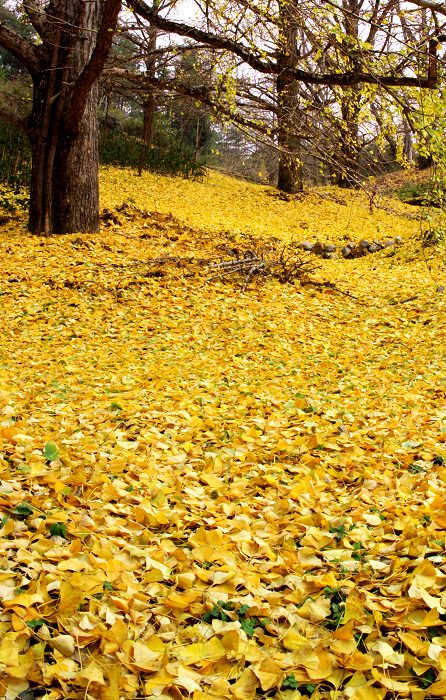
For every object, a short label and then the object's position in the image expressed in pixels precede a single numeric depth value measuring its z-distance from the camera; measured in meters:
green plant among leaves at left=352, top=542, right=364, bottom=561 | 2.12
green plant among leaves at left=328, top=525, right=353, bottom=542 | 2.26
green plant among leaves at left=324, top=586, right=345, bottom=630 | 1.78
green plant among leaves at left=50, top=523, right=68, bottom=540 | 2.18
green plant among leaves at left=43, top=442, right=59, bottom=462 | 2.84
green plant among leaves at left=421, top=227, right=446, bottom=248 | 5.51
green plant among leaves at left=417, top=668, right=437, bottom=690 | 1.54
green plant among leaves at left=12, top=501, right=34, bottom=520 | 2.31
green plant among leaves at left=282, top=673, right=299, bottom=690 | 1.53
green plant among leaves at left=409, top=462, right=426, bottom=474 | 2.89
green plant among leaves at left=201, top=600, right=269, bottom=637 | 1.78
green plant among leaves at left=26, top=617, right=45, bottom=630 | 1.66
